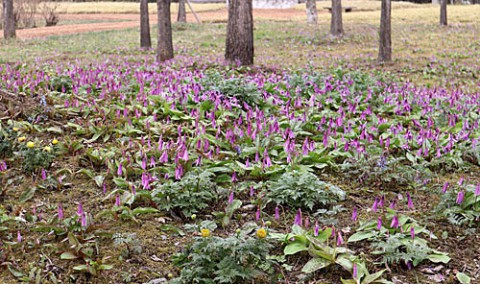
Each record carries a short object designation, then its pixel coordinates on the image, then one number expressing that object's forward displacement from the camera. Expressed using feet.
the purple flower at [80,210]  11.37
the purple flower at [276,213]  11.87
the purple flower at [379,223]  11.28
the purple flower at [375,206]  11.92
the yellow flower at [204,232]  9.81
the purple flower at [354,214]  11.66
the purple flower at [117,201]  12.61
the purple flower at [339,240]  10.72
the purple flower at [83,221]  11.31
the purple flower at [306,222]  11.43
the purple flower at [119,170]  14.25
